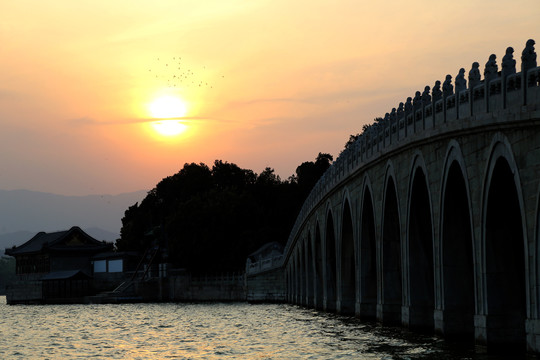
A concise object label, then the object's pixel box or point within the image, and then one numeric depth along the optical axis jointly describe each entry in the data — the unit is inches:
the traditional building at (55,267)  5004.9
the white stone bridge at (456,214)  994.1
